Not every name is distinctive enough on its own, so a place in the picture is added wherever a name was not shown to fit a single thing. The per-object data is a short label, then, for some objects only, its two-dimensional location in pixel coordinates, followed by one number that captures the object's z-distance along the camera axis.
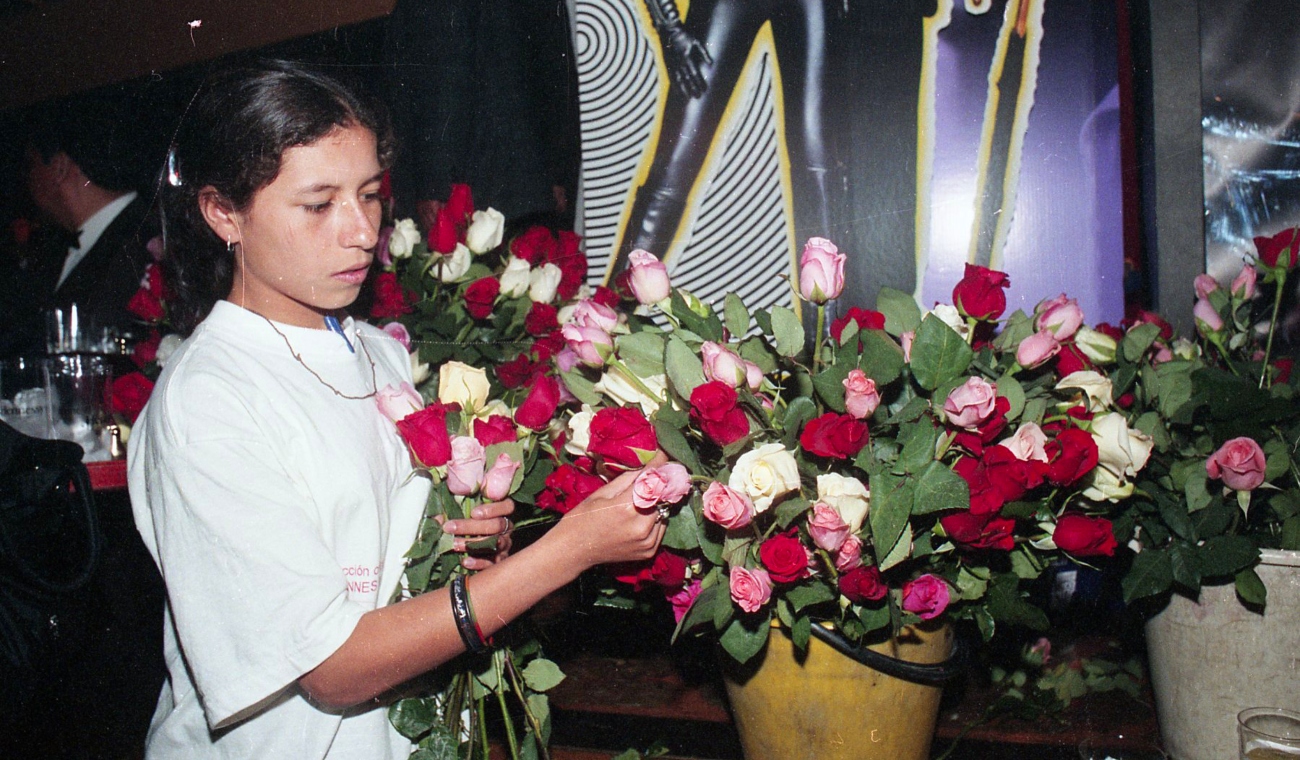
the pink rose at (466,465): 0.98
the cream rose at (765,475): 0.83
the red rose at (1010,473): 0.86
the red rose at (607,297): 1.29
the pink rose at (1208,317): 1.28
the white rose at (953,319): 1.02
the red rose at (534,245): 1.58
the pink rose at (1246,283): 1.27
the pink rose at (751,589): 0.85
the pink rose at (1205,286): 1.32
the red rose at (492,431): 1.01
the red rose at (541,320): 1.51
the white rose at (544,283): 1.55
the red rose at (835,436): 0.84
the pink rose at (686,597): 1.00
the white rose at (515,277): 1.53
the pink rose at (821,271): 0.93
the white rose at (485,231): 1.53
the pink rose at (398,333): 1.43
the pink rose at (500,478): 0.99
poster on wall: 1.50
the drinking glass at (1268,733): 0.79
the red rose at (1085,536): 0.93
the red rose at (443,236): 1.51
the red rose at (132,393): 1.59
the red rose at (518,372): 1.41
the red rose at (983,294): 0.98
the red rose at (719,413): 0.84
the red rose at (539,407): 1.02
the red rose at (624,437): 0.88
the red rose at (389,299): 1.55
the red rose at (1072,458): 0.89
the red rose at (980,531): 0.86
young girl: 0.87
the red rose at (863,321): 0.99
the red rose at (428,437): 0.97
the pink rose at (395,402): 1.05
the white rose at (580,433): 0.97
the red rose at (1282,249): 1.20
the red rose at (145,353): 1.73
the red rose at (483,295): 1.50
